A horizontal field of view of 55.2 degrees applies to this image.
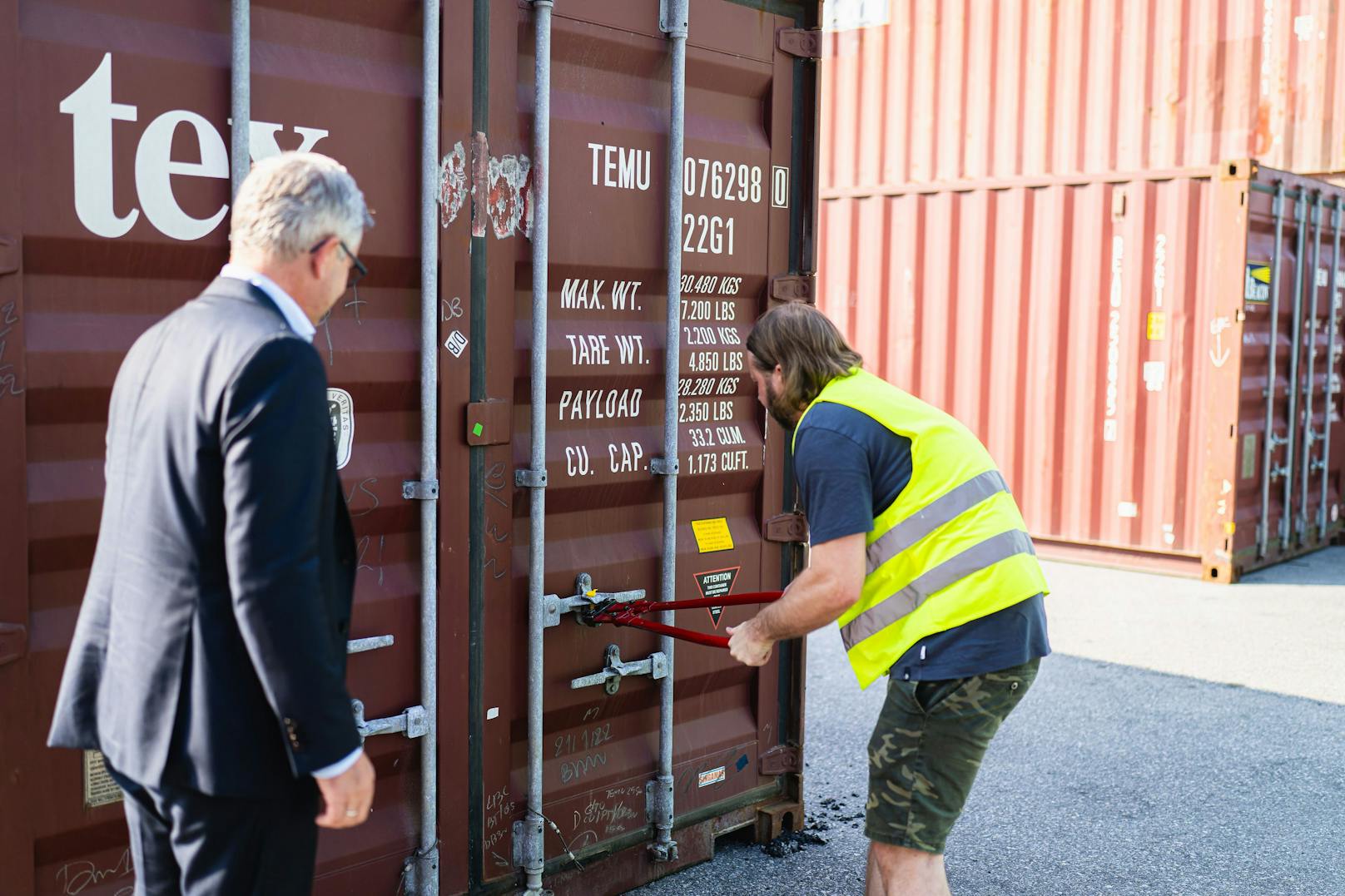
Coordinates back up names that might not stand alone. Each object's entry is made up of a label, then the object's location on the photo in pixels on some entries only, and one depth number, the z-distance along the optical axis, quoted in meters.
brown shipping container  2.60
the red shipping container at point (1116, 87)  10.07
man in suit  1.91
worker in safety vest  2.93
